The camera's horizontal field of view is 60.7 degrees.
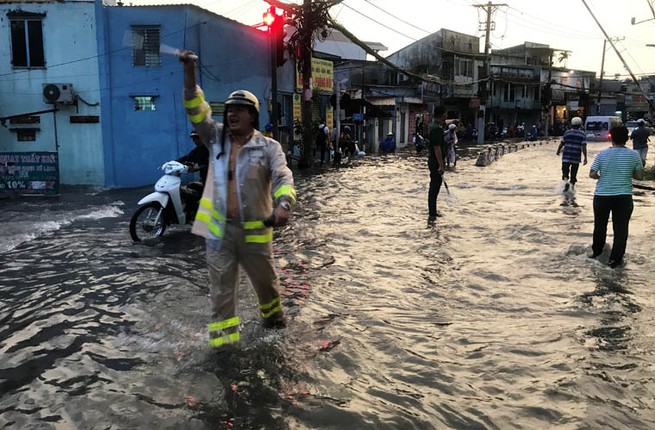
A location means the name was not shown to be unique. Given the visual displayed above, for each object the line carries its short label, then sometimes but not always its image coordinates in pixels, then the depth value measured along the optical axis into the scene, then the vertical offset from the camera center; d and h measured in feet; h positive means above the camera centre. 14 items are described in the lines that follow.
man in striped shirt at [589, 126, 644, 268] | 21.76 -1.93
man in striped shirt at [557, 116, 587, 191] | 41.32 -0.93
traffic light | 62.90 +12.16
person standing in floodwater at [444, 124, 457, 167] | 67.55 -1.02
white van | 135.18 +1.84
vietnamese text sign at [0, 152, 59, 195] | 41.88 -2.68
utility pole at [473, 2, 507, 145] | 143.64 +23.74
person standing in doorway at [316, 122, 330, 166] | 77.97 -0.32
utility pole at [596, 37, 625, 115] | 225.15 +26.05
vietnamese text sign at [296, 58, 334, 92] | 83.57 +8.96
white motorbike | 27.58 -3.58
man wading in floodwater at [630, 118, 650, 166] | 53.98 -0.03
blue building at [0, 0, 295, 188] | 53.31 +4.78
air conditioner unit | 52.37 +3.89
